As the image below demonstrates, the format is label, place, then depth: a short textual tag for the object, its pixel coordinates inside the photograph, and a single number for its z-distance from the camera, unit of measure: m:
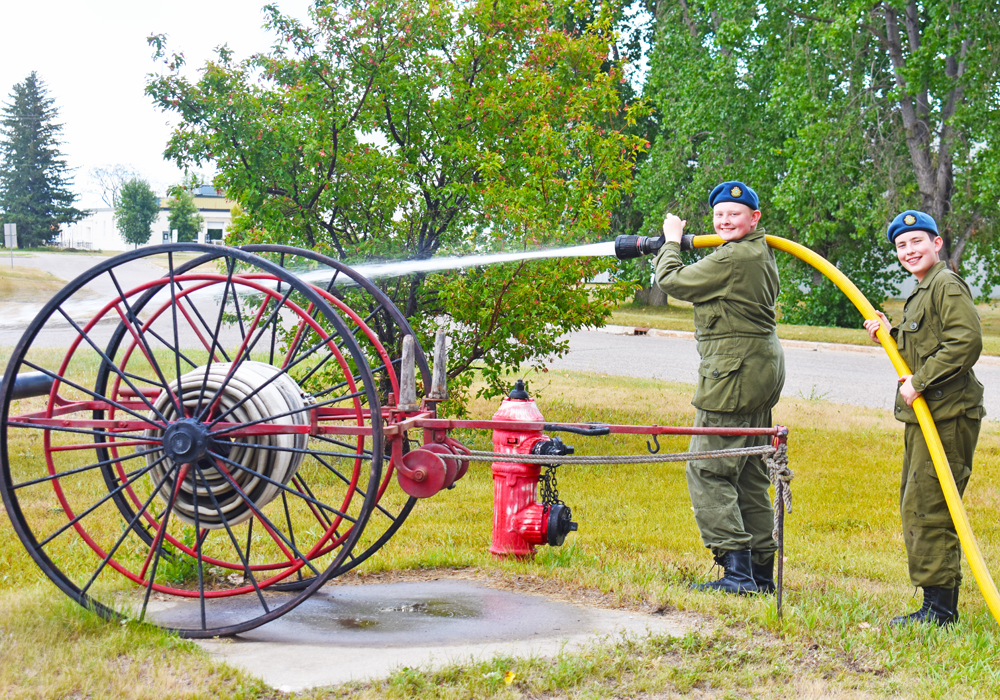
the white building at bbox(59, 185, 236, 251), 74.12
